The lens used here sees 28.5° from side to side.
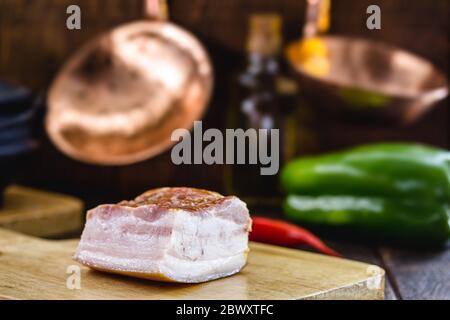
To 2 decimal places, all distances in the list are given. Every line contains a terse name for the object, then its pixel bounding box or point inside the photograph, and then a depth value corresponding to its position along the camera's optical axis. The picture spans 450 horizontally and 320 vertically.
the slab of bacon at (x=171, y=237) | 1.57
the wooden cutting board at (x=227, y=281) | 1.52
